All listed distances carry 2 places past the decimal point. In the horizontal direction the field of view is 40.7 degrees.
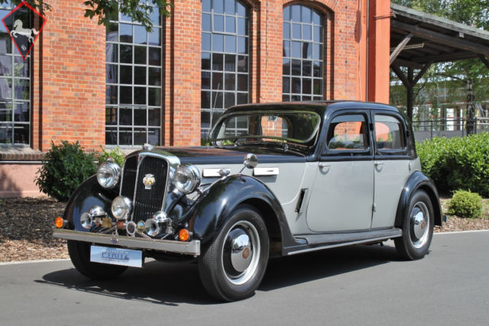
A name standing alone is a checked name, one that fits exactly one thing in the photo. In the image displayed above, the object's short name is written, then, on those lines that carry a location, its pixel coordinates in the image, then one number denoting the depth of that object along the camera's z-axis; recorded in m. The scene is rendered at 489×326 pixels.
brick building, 13.12
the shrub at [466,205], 12.12
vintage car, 5.52
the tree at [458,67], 34.72
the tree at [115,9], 9.04
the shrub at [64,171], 11.46
